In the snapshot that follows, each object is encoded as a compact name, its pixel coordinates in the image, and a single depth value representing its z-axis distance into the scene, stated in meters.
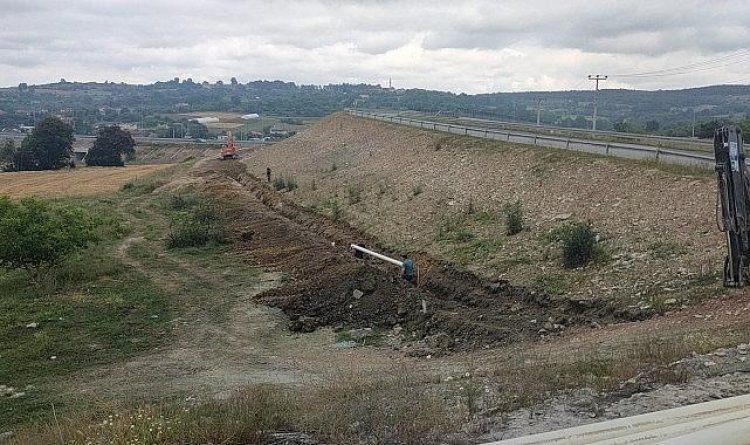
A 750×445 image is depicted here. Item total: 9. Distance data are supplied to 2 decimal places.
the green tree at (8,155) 93.81
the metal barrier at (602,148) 22.58
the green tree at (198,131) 147.76
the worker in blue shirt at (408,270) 18.59
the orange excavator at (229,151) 72.81
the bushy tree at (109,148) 93.81
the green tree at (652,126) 64.31
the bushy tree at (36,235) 20.12
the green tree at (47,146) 90.25
